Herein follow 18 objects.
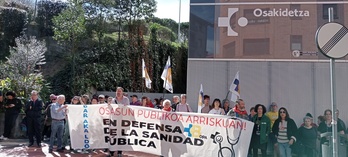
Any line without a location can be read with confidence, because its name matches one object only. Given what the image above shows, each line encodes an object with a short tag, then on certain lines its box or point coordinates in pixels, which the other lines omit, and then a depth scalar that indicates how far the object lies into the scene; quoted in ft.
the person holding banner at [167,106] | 29.18
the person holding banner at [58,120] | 34.45
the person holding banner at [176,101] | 36.35
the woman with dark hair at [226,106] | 35.16
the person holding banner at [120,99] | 31.14
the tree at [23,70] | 47.80
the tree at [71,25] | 69.46
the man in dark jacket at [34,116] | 37.35
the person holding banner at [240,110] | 30.60
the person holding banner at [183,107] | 32.13
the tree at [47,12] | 87.97
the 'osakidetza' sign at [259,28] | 42.70
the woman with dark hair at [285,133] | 29.66
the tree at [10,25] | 82.79
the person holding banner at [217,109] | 31.22
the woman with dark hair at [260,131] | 30.27
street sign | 18.51
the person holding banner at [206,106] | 34.12
